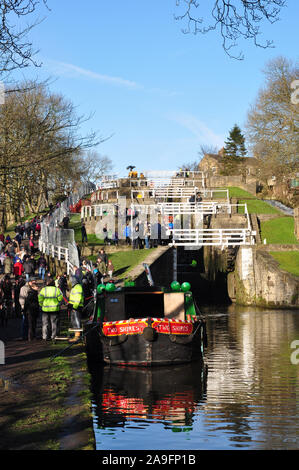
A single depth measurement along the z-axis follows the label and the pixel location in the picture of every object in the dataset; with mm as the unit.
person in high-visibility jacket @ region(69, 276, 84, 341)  21156
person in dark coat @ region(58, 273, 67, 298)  28159
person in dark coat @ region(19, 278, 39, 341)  20469
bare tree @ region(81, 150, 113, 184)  105562
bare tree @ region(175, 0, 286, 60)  8665
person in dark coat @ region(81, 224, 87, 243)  44666
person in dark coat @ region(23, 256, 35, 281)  30781
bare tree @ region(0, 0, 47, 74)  10105
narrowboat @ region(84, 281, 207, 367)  18469
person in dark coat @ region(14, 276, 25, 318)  26295
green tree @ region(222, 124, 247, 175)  103375
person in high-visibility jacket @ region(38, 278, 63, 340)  20094
